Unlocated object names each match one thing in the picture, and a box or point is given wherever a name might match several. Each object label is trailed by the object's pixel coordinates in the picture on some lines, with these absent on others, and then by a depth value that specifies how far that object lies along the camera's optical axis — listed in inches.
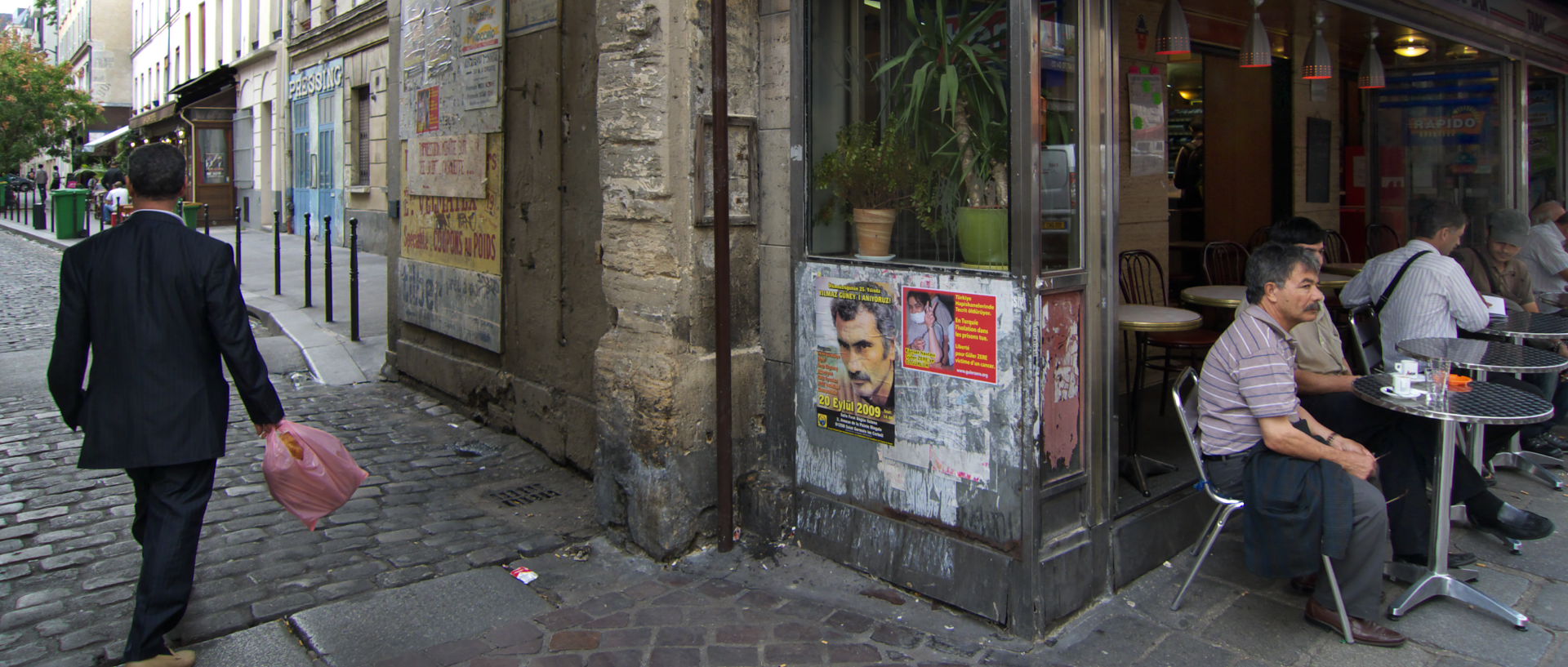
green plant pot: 151.8
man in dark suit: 136.6
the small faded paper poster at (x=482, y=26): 256.1
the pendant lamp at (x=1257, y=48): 242.5
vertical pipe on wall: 173.8
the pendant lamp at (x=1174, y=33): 233.5
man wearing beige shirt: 168.2
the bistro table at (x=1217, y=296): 215.8
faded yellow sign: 260.7
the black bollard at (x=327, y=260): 384.8
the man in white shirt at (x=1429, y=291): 200.7
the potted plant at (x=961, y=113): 152.5
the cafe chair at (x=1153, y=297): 229.9
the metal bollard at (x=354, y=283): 353.1
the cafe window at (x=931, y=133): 150.8
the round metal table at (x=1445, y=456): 149.4
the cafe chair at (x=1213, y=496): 146.9
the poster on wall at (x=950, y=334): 150.6
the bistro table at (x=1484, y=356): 172.6
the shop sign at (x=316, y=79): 719.7
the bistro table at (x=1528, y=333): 211.3
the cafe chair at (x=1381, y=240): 363.3
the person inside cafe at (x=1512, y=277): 237.8
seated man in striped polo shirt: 144.8
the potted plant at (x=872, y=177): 168.7
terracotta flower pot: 168.7
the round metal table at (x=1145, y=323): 188.5
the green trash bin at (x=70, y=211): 837.2
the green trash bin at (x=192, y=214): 762.8
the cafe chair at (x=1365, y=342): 209.8
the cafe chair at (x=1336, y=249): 345.1
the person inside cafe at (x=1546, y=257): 285.9
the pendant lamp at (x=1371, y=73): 306.5
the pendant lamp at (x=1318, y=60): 277.0
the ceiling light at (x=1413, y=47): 301.9
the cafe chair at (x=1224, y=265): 295.3
